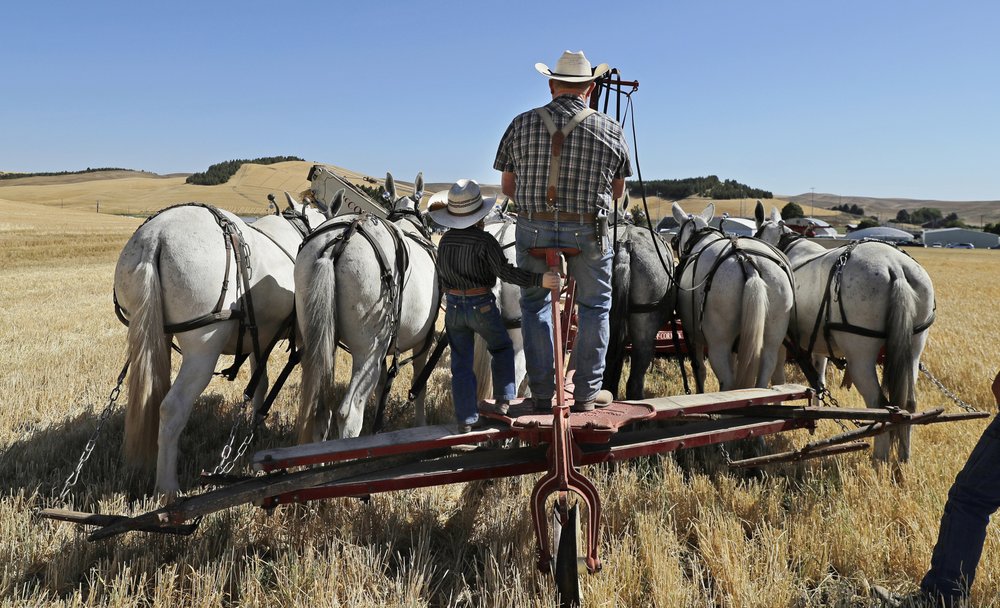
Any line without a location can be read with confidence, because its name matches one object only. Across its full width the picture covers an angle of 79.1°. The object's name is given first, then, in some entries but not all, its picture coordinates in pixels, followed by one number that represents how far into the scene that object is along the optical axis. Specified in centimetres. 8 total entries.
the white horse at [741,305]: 504
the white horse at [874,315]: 478
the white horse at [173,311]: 405
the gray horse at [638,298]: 536
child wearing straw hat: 347
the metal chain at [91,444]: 354
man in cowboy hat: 338
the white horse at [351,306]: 402
